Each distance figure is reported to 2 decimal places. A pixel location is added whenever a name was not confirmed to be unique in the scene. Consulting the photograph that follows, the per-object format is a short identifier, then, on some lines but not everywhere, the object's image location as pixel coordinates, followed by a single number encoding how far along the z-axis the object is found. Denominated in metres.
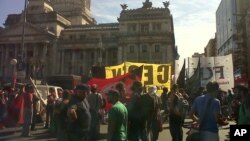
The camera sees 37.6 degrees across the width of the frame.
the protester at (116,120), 6.70
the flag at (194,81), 18.48
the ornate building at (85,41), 71.25
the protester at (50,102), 16.30
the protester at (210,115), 6.84
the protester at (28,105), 14.02
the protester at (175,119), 9.77
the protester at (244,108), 7.39
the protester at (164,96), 14.69
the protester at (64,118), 7.43
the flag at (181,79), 14.62
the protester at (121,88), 8.17
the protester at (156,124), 10.18
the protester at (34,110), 15.11
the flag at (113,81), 16.92
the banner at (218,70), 18.67
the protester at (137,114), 8.91
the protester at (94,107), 12.44
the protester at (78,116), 7.07
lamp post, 19.58
